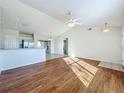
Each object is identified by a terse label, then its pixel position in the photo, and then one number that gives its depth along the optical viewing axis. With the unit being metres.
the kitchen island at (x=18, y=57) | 2.80
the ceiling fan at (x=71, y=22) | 2.98
